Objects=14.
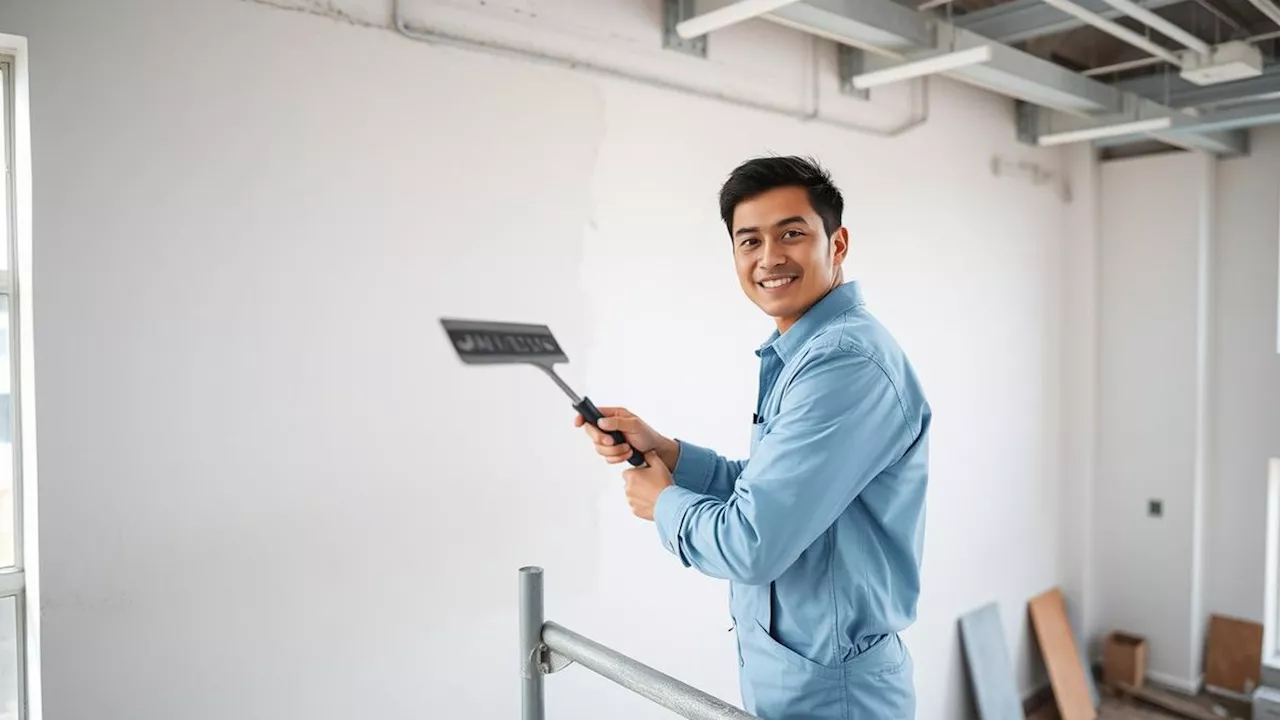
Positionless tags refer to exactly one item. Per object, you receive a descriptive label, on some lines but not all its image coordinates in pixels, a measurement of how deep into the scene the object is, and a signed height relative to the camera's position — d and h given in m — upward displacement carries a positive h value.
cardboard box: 4.49 -1.71
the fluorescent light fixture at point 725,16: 2.27 +0.90
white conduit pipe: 2.13 +0.80
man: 1.24 -0.23
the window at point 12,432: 1.72 -0.19
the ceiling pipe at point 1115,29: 2.46 +0.95
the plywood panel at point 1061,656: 4.25 -1.63
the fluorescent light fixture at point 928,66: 2.62 +0.88
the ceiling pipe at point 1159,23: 2.37 +0.92
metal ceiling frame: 2.66 +0.98
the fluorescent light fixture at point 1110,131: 3.38 +0.84
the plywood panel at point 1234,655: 4.32 -1.63
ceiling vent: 2.87 +0.92
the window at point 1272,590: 4.25 -1.28
